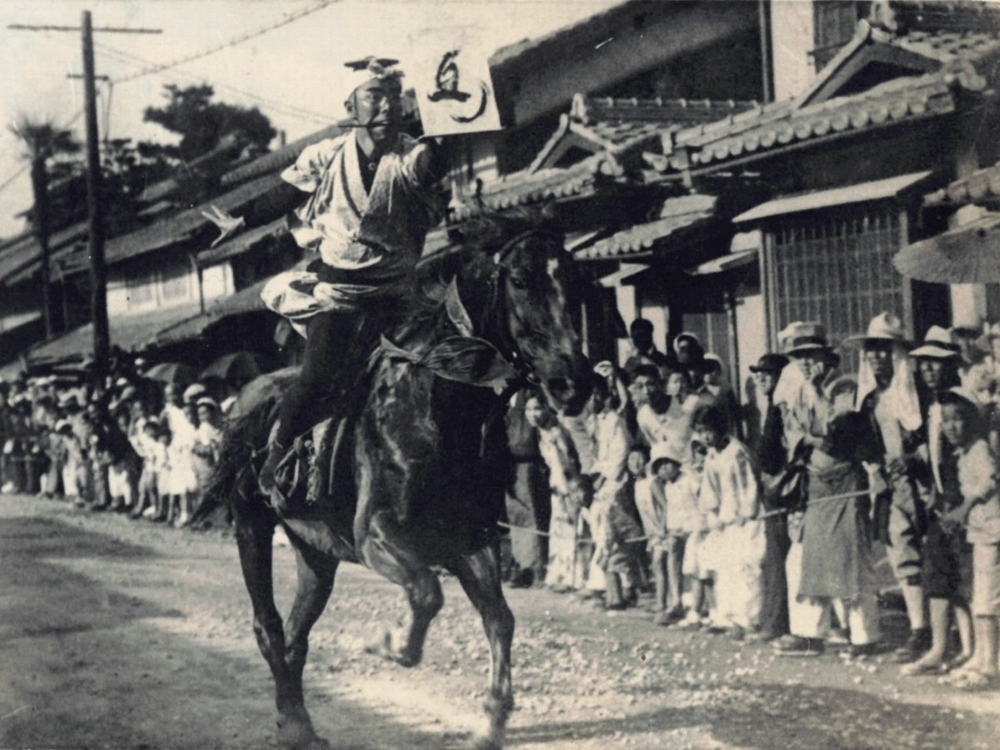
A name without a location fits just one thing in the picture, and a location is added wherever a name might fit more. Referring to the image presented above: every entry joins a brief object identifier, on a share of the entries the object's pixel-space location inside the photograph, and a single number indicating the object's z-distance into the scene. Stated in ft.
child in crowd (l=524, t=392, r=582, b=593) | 28.32
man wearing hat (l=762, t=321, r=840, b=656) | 21.97
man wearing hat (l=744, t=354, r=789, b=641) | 22.85
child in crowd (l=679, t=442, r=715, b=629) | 24.59
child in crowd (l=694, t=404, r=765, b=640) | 23.18
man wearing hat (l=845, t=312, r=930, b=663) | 20.65
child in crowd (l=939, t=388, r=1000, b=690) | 18.56
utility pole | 31.14
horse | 15.06
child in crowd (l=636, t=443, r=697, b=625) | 25.49
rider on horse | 16.74
